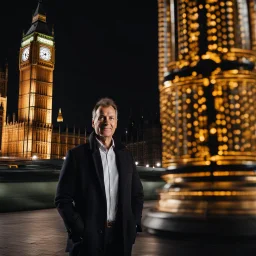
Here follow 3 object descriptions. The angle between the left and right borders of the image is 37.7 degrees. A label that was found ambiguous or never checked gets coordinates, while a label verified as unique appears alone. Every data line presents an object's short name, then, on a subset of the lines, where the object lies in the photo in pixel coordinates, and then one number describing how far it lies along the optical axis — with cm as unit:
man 213
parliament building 5500
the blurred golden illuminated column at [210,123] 446
